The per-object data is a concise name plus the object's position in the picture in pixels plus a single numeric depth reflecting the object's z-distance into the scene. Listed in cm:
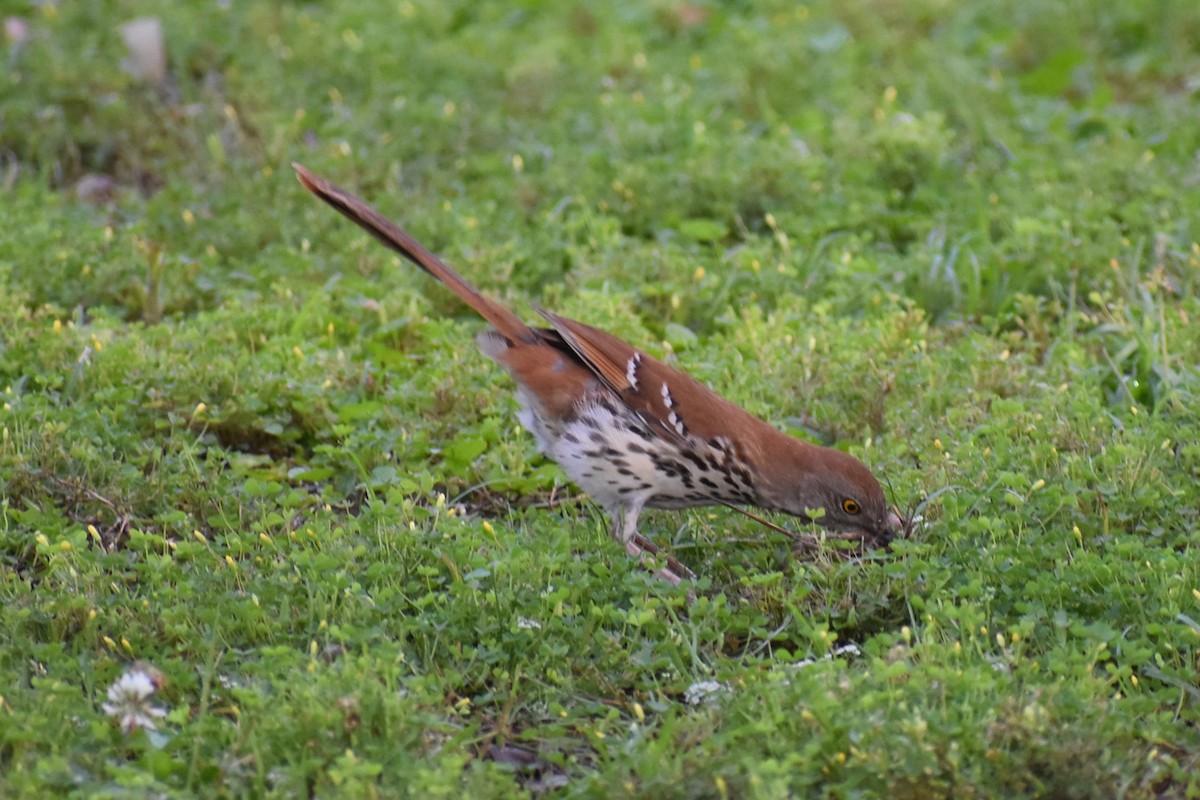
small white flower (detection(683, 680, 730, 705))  746
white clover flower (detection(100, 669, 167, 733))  700
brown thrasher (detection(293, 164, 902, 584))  891
